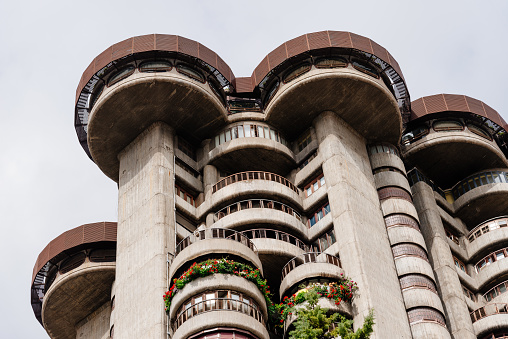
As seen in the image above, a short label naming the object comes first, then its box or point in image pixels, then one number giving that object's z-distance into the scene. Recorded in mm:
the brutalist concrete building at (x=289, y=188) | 56281
